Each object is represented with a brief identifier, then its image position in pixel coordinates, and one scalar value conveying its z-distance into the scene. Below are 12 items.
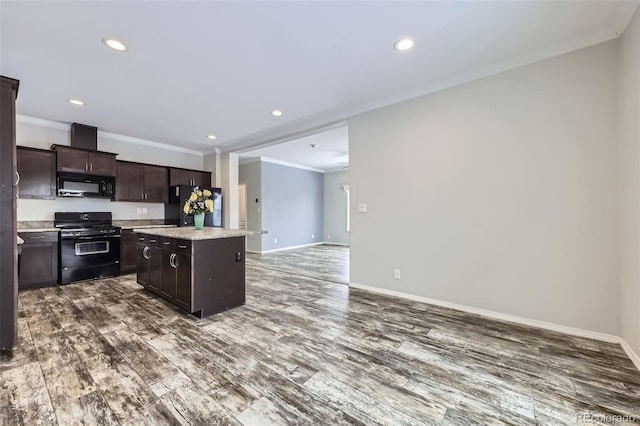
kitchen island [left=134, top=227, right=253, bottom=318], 2.81
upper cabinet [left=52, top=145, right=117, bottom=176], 4.29
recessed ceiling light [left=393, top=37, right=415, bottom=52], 2.39
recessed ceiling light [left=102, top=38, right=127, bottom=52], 2.39
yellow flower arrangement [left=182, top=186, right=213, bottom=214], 3.33
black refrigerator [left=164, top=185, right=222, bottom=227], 5.59
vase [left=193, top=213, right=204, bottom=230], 3.41
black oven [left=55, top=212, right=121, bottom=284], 4.13
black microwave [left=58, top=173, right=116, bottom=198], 4.32
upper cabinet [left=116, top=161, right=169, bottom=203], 5.06
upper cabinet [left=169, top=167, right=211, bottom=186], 5.76
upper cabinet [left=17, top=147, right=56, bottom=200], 4.00
